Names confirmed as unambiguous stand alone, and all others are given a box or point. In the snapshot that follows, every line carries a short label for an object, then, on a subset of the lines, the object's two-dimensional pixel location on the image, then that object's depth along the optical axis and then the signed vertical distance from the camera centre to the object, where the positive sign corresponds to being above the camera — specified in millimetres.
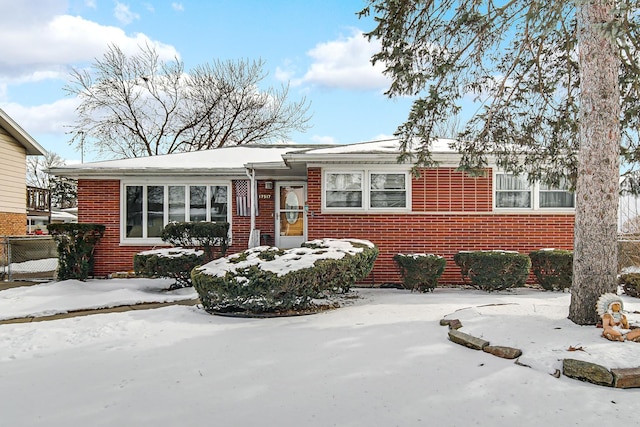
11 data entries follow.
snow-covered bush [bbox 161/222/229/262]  10289 -433
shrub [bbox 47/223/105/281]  10406 -818
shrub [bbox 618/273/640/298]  8039 -1261
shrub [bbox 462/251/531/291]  8766 -1062
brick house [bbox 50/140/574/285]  10141 +277
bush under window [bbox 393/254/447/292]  8875 -1109
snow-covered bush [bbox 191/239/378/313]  6465 -968
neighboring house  15891 +1656
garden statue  4551 -1135
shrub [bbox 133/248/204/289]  9141 -1027
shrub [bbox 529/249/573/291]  8797 -1063
